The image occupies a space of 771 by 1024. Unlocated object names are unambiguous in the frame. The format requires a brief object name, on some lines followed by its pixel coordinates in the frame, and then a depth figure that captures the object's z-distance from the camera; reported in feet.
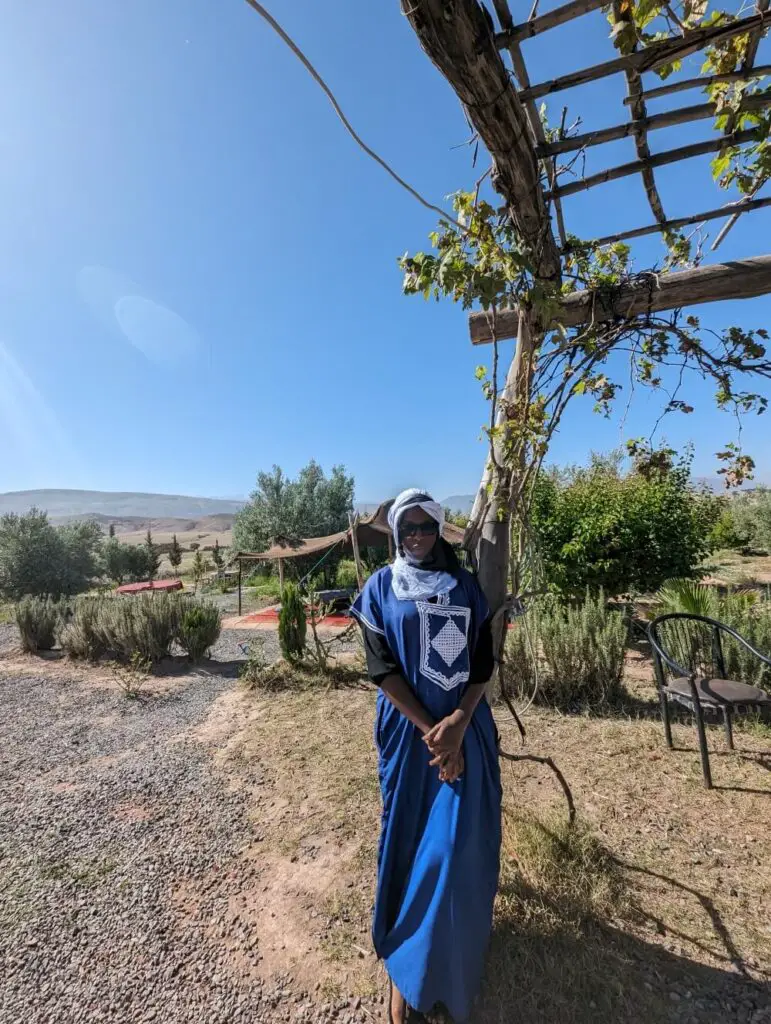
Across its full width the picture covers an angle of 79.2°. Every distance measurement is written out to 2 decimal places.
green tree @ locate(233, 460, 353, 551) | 79.05
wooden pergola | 4.71
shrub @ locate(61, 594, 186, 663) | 24.40
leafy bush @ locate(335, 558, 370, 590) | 59.36
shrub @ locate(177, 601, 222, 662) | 24.35
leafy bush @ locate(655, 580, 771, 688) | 13.64
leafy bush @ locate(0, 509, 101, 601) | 63.10
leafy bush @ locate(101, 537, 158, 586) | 80.07
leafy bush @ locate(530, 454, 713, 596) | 20.51
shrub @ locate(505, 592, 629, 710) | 14.85
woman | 5.19
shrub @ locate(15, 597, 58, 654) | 28.89
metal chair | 9.53
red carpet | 35.91
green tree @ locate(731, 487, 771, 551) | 55.67
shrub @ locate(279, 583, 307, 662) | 20.81
